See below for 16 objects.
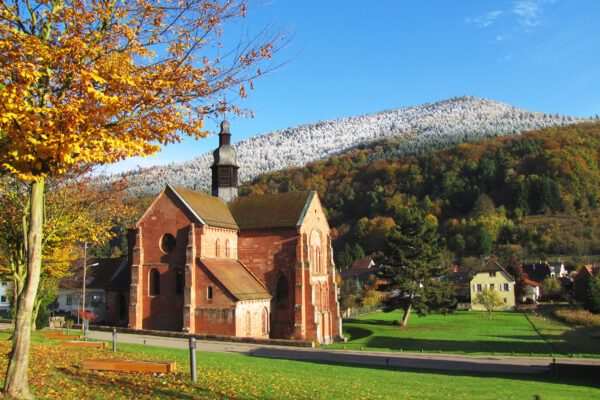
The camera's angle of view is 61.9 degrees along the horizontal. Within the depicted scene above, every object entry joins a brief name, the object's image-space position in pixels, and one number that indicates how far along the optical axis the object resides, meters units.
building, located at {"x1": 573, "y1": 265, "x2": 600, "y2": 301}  67.07
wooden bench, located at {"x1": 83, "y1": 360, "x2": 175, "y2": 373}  13.18
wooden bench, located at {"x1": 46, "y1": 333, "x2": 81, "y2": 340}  25.70
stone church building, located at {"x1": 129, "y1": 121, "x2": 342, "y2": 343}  35.88
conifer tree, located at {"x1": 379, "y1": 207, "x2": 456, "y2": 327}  49.62
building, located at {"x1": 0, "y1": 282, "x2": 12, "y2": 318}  72.94
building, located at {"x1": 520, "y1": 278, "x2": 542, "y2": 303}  87.94
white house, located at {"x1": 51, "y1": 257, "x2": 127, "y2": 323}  48.83
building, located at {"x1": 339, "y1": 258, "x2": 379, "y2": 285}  107.62
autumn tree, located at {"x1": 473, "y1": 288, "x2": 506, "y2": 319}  66.35
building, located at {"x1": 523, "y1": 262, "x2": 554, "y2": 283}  96.81
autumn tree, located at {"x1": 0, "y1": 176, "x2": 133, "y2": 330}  21.08
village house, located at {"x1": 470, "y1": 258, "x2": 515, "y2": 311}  82.88
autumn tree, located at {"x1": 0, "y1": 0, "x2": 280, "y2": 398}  9.37
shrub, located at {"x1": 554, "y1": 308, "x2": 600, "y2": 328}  51.78
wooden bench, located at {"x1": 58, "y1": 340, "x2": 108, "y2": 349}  21.31
